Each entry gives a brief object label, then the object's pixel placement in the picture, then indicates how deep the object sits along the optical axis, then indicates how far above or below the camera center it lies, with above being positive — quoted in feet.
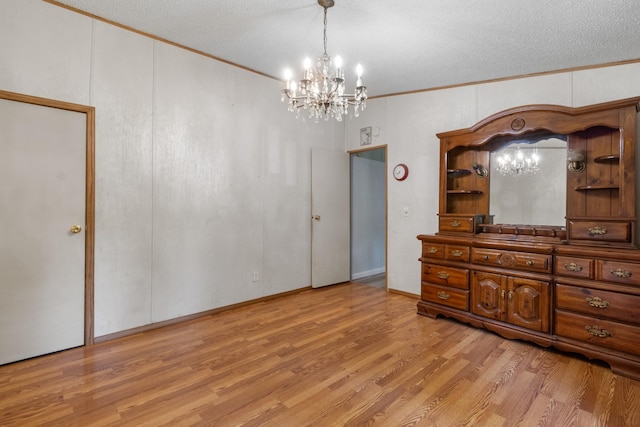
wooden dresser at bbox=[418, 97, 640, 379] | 7.64 -1.08
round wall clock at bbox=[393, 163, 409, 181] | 13.70 +1.76
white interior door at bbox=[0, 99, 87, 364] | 7.55 -0.51
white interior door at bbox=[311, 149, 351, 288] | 14.34 -0.33
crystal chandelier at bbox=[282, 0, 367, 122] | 7.36 +2.91
